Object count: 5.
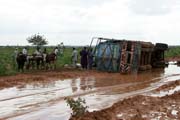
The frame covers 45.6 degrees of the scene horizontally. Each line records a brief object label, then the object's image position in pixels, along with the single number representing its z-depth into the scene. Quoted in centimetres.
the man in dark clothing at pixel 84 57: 1438
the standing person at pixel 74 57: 1452
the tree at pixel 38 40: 3435
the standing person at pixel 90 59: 1429
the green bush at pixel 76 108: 548
